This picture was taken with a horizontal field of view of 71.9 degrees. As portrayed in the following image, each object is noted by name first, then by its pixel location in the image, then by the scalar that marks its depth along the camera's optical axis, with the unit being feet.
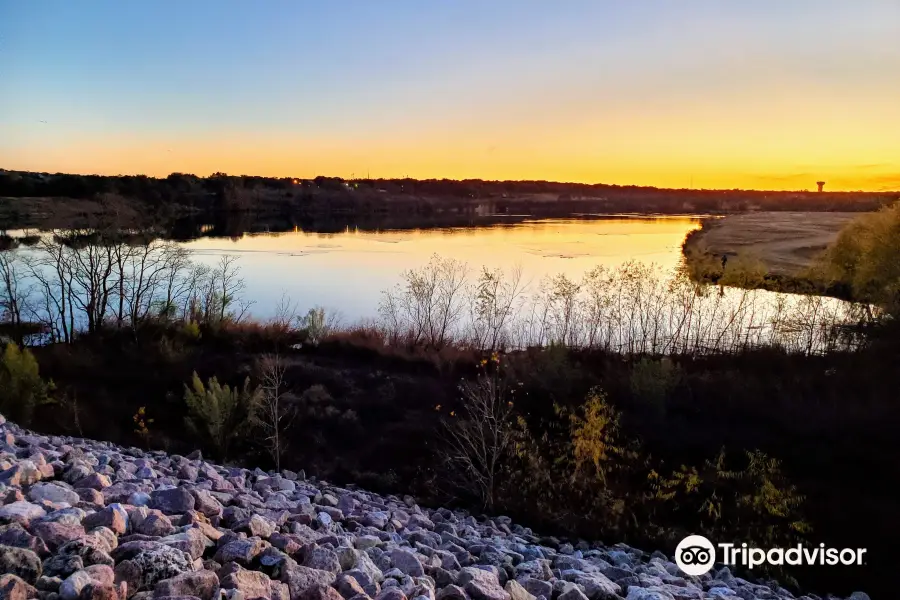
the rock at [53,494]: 13.96
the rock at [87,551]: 10.77
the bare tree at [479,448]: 30.25
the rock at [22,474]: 14.71
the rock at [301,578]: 11.71
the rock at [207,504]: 14.94
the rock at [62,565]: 10.35
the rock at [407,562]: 14.69
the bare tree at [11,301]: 70.65
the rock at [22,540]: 10.97
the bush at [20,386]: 35.78
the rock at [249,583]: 10.90
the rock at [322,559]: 13.26
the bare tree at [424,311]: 64.23
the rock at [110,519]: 12.34
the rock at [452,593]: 13.19
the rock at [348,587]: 12.14
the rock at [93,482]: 15.68
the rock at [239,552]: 12.42
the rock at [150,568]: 10.52
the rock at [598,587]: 15.99
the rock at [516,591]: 14.33
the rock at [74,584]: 9.59
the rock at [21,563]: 10.14
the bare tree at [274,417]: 32.44
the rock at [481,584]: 13.65
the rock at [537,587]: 15.49
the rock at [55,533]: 11.39
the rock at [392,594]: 11.89
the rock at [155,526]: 12.71
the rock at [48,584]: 9.96
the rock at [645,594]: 15.79
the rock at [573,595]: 14.91
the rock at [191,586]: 10.28
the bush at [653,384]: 42.29
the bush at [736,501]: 27.94
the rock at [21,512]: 12.01
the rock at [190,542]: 11.97
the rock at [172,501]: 14.33
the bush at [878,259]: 55.26
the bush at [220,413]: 34.60
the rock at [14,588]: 9.45
